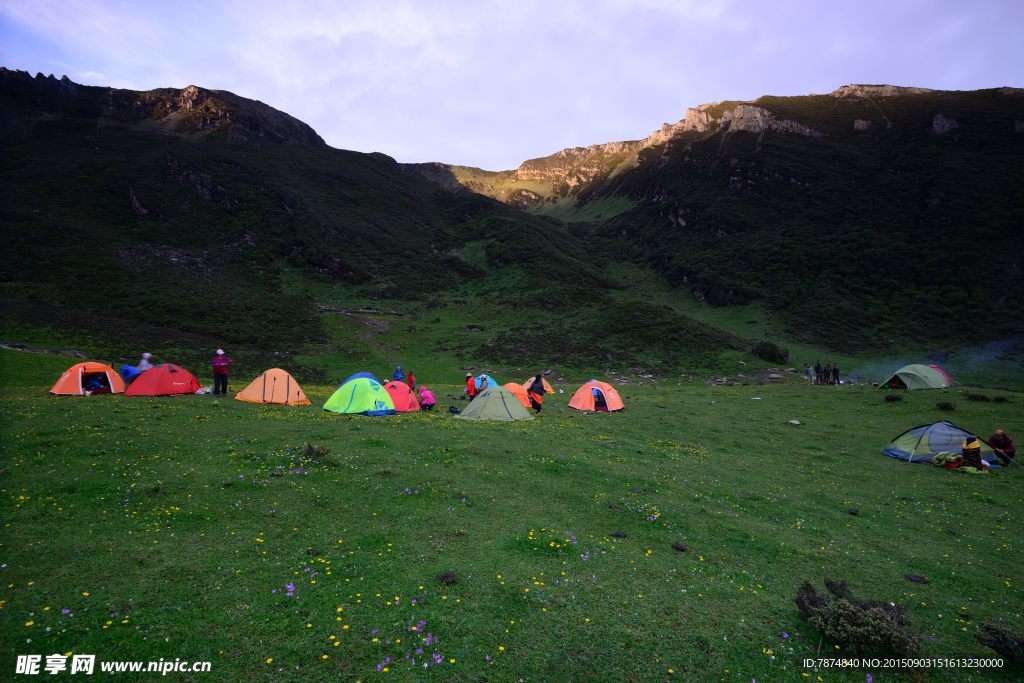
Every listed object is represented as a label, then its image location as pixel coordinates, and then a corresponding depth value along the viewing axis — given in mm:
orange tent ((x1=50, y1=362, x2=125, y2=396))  23953
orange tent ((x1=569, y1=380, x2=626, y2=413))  30969
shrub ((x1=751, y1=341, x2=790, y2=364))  60844
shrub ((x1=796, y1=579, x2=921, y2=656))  6844
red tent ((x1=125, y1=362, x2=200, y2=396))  25297
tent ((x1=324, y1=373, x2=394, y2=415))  24547
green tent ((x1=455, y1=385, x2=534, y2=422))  24531
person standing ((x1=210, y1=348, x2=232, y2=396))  26531
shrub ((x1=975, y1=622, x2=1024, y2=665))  6648
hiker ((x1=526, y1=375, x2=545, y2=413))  28938
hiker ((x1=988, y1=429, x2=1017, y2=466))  19625
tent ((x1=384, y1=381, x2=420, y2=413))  26266
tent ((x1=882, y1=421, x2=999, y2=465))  20156
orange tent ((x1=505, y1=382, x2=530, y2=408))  29812
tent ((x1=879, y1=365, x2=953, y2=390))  38688
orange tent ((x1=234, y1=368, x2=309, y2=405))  25734
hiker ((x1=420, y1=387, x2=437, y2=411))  27391
